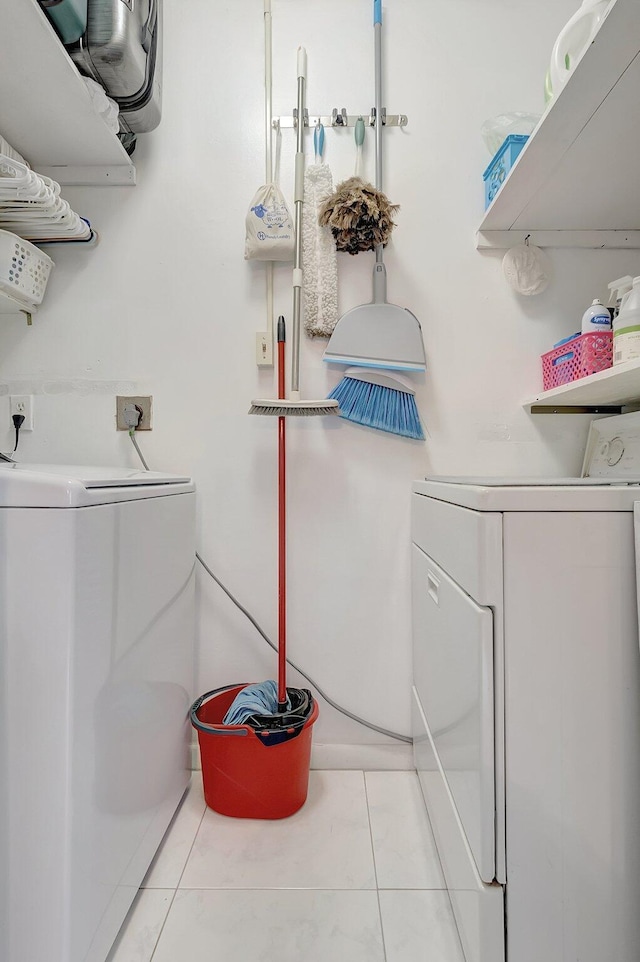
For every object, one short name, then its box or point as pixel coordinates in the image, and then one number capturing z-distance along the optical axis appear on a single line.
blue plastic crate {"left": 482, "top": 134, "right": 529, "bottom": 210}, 1.23
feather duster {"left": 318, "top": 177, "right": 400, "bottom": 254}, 1.30
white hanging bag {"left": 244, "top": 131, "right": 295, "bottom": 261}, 1.35
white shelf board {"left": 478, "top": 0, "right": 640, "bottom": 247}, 0.84
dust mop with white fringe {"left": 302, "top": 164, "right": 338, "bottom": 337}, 1.40
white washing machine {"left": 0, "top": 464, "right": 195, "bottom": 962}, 0.69
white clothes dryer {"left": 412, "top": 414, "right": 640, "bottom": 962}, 0.73
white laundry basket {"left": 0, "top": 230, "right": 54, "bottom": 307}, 1.25
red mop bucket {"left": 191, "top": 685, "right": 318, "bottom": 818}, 1.18
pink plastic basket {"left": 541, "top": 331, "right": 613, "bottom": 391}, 1.18
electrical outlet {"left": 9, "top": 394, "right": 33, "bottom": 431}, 1.44
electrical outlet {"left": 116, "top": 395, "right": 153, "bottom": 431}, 1.45
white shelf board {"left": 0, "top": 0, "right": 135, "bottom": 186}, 1.01
